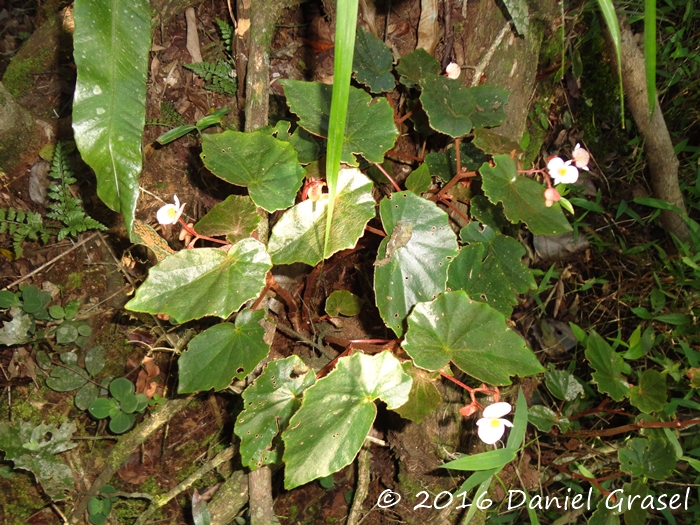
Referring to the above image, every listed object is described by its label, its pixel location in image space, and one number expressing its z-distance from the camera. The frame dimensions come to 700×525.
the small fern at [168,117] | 0.66
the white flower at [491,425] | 0.43
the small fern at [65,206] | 0.61
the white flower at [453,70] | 0.57
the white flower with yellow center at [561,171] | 0.48
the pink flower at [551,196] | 0.47
